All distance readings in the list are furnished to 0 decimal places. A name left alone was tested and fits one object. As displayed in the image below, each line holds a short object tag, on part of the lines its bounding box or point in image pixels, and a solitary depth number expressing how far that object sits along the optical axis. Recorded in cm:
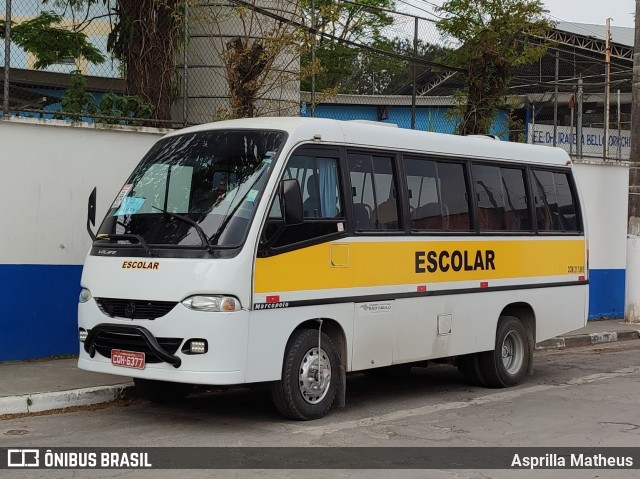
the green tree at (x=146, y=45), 1273
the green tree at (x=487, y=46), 1658
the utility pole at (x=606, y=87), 1838
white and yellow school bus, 785
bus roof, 868
